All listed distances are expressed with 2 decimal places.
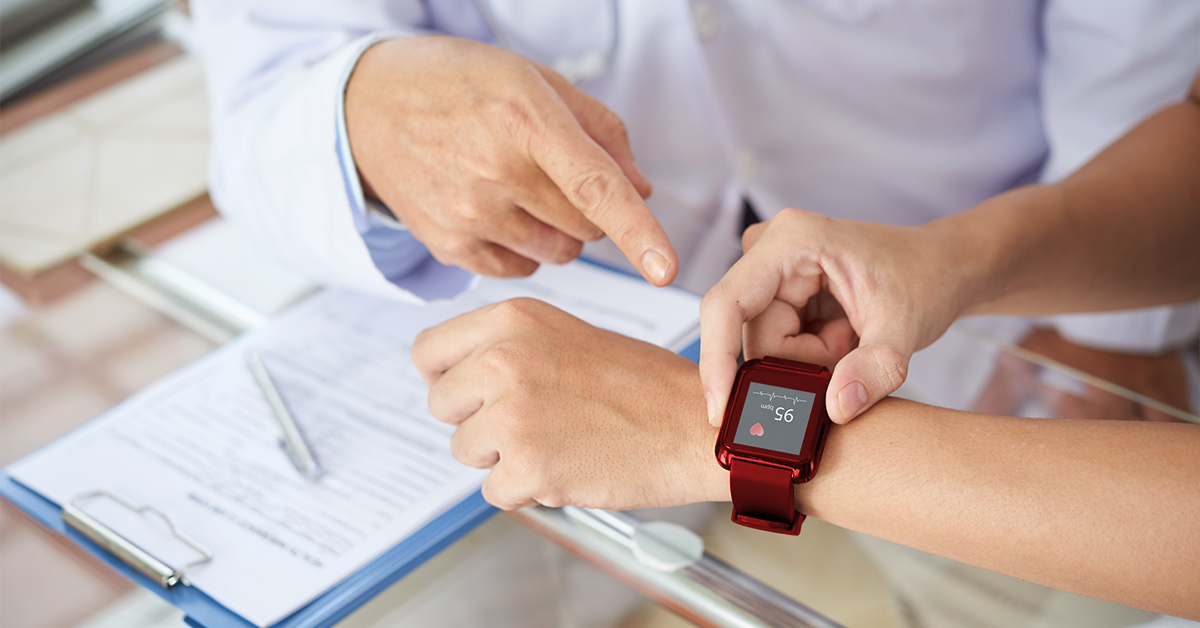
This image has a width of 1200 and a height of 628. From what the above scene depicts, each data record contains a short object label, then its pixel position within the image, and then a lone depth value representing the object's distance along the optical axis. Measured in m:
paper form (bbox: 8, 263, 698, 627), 0.64
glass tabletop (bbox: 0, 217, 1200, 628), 0.60
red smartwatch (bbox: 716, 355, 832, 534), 0.54
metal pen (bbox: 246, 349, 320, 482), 0.71
